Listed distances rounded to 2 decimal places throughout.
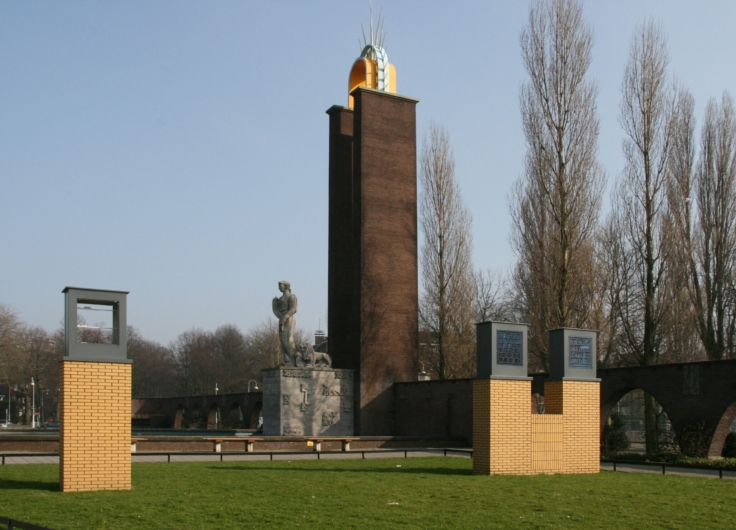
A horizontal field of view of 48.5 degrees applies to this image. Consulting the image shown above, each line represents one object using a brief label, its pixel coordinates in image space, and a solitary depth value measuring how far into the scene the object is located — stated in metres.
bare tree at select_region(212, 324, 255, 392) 83.06
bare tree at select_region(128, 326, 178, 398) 87.42
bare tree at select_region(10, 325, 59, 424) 65.75
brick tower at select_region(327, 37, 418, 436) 32.19
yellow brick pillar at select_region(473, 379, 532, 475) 15.29
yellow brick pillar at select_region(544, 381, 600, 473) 16.52
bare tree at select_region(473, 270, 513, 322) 51.12
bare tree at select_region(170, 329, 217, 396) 82.19
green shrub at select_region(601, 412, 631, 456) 25.95
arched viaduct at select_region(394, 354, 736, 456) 20.02
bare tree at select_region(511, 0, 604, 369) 27.20
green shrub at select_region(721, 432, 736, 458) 22.02
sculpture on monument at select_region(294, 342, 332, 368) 31.30
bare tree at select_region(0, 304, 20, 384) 53.12
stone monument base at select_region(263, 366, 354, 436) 30.19
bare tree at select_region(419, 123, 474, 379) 35.91
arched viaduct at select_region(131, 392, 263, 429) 44.78
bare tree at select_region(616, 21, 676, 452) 26.59
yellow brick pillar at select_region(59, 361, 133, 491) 12.02
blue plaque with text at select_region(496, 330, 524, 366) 15.80
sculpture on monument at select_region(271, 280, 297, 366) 31.38
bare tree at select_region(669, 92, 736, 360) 30.77
